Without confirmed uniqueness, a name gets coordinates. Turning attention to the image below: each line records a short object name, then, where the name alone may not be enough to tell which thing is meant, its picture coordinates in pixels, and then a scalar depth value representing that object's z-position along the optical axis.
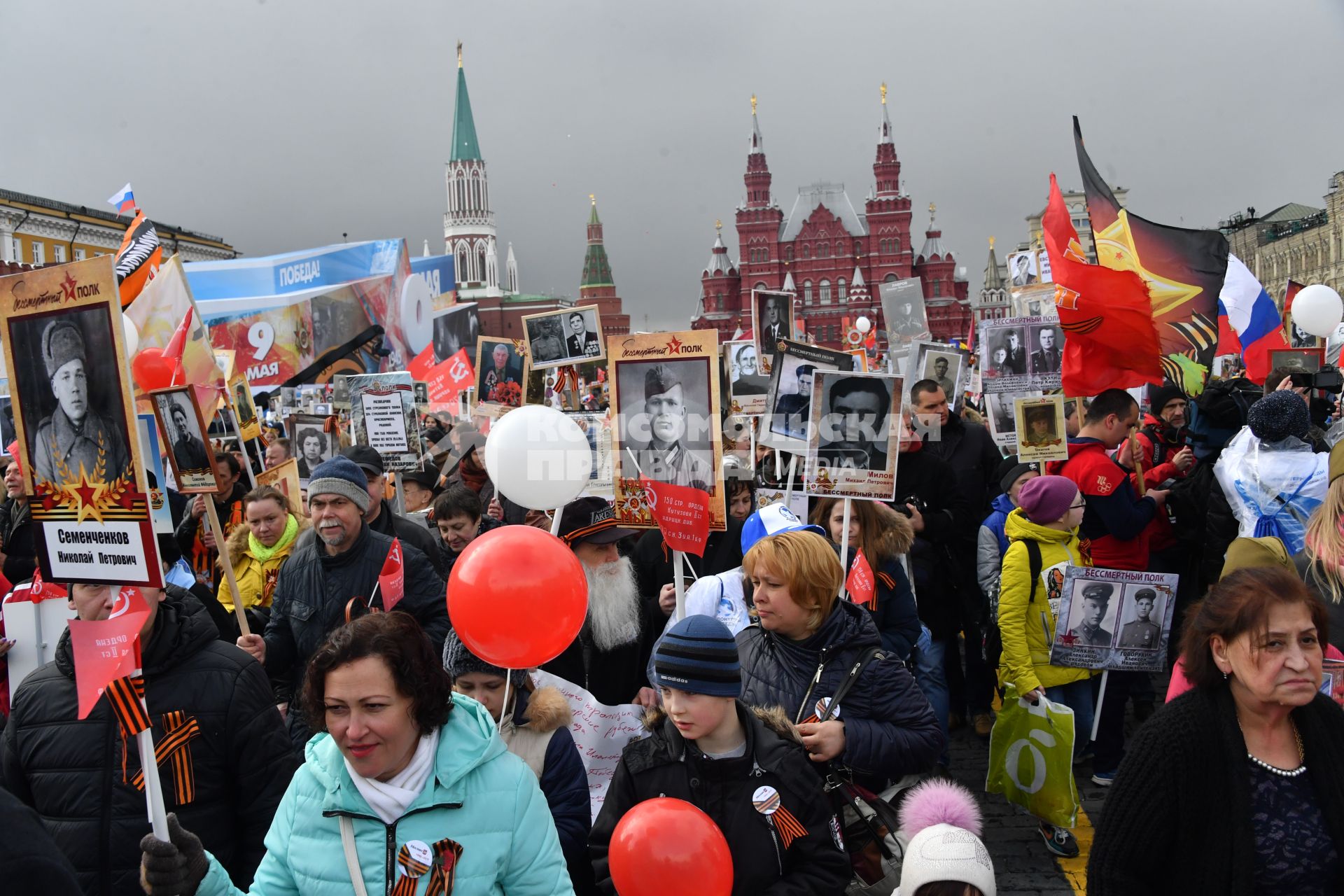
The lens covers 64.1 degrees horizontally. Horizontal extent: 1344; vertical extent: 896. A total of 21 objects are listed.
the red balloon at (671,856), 2.38
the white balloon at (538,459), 4.48
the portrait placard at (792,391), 5.62
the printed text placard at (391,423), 8.62
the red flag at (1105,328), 6.45
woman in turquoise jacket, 2.30
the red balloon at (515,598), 3.12
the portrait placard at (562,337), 8.32
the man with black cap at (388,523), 5.46
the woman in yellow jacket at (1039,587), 5.12
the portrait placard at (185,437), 4.88
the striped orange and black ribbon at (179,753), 2.91
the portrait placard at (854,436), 4.82
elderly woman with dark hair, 2.39
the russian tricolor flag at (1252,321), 8.58
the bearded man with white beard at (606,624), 4.48
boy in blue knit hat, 2.69
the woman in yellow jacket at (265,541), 5.60
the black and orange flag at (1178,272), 7.32
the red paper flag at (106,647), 2.67
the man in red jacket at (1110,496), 5.85
